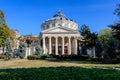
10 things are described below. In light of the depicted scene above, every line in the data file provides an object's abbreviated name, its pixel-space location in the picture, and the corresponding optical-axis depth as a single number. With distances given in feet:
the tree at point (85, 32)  78.49
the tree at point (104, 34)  84.68
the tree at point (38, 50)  63.67
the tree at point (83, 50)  64.02
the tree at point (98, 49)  57.79
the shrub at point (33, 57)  55.87
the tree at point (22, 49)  55.10
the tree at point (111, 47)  51.63
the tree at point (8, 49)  52.25
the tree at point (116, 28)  45.44
